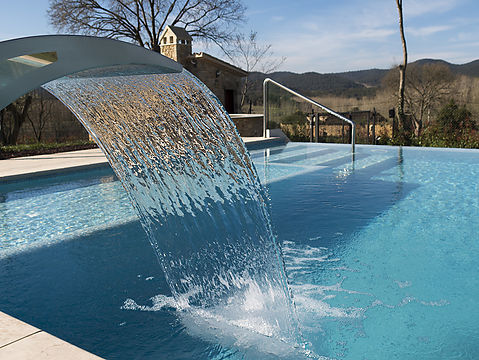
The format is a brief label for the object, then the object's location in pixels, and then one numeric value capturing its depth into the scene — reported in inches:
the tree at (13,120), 476.4
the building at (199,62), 690.2
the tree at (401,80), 559.2
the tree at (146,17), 807.7
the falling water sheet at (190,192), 103.9
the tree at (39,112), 505.0
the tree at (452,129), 461.9
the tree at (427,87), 785.1
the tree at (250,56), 962.7
